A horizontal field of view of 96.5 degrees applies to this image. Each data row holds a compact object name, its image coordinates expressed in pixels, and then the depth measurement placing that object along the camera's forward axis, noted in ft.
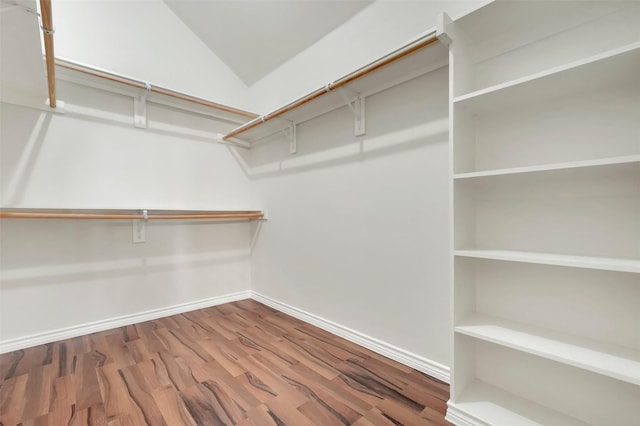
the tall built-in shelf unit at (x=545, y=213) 3.29
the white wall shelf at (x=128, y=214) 5.64
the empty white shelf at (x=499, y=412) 3.61
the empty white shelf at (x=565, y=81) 2.93
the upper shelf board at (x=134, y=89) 6.09
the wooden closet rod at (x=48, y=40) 3.19
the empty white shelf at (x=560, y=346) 2.90
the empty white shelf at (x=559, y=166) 2.80
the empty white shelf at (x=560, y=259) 2.85
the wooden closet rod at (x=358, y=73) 4.21
